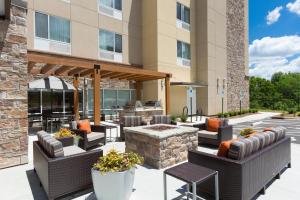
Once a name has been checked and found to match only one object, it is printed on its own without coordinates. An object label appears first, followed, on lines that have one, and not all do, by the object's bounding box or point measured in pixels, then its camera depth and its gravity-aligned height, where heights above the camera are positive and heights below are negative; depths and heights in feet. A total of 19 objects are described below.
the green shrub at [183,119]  52.28 -4.72
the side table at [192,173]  10.85 -3.96
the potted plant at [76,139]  22.40 -4.11
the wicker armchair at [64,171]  12.66 -4.41
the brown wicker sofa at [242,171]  11.59 -4.21
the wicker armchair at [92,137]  23.62 -4.29
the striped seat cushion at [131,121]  31.24 -3.09
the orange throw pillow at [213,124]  27.63 -3.17
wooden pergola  31.71 +5.43
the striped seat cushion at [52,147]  13.42 -3.04
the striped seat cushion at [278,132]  16.52 -2.58
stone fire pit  18.54 -4.01
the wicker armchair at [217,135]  25.03 -4.27
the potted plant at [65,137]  20.24 -3.57
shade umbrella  34.96 +2.68
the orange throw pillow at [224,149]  12.96 -2.99
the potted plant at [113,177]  11.93 -4.31
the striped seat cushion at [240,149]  12.09 -2.85
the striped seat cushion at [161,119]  32.47 -2.98
